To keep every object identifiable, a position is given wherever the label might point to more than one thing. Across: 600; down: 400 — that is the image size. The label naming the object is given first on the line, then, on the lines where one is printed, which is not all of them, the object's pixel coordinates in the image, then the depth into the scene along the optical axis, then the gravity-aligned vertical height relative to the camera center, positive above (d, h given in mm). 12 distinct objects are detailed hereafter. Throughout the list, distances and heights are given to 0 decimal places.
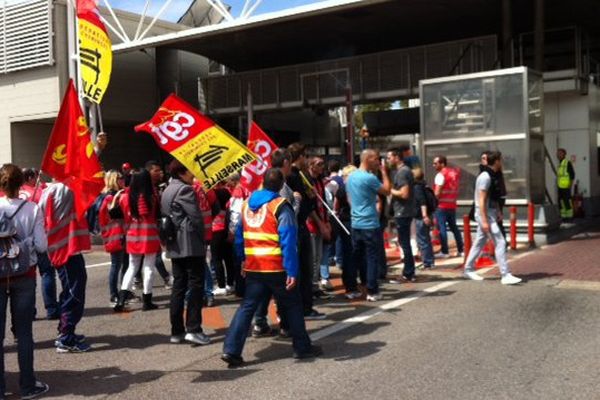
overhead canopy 20656 +5872
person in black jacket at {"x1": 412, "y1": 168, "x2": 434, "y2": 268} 10781 -624
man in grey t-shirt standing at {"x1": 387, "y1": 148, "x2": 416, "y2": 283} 9672 -266
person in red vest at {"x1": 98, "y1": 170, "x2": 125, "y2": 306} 8531 -480
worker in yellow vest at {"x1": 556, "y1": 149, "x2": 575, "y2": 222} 16953 -58
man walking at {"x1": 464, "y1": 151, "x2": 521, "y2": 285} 9055 -519
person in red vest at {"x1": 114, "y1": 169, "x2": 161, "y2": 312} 8031 -422
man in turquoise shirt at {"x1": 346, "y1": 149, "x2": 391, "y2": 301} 8117 -324
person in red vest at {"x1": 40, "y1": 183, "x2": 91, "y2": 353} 6344 -545
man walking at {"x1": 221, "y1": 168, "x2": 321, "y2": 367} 5672 -655
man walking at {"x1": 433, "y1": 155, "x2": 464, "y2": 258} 11719 -223
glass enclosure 13805 +1325
